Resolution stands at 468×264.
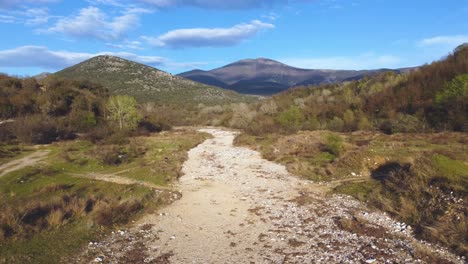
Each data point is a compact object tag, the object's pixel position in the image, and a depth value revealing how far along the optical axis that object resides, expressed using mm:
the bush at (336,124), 55556
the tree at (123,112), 50219
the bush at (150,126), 54397
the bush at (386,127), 45844
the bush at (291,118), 58188
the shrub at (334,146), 26586
